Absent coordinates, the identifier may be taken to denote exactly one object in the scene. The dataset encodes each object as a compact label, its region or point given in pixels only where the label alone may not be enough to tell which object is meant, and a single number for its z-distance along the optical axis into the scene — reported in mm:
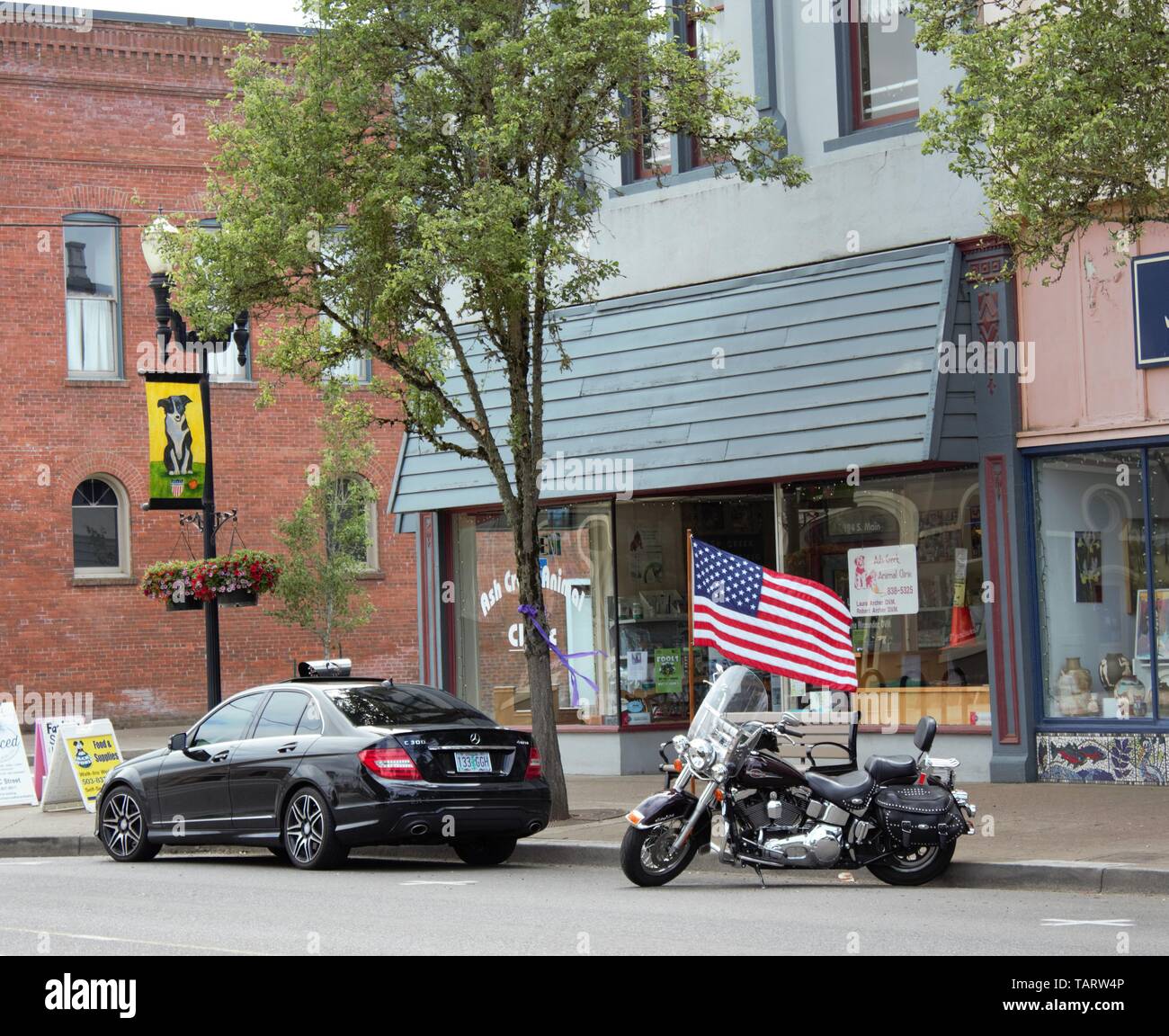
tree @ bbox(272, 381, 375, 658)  28109
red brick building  29391
